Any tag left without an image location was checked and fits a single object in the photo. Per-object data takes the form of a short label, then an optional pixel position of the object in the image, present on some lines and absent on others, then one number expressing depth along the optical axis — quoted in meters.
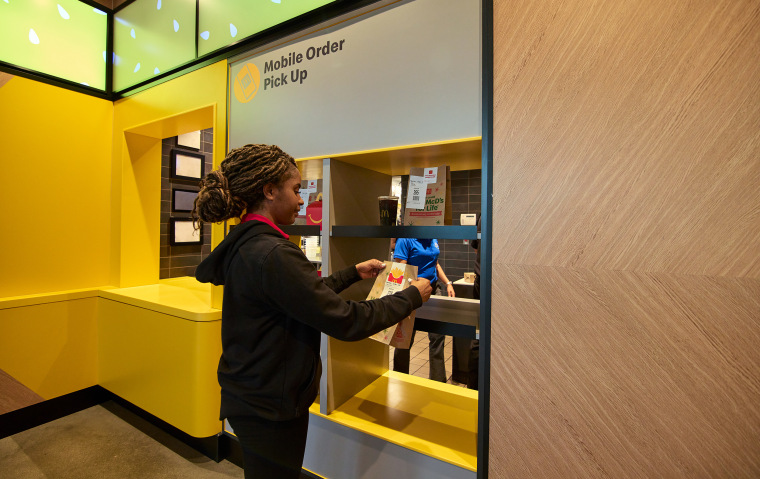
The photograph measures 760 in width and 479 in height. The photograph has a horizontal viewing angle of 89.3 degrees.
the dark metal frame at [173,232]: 3.76
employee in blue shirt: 3.13
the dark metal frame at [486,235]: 1.49
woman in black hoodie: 1.19
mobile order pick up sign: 1.70
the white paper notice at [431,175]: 1.85
